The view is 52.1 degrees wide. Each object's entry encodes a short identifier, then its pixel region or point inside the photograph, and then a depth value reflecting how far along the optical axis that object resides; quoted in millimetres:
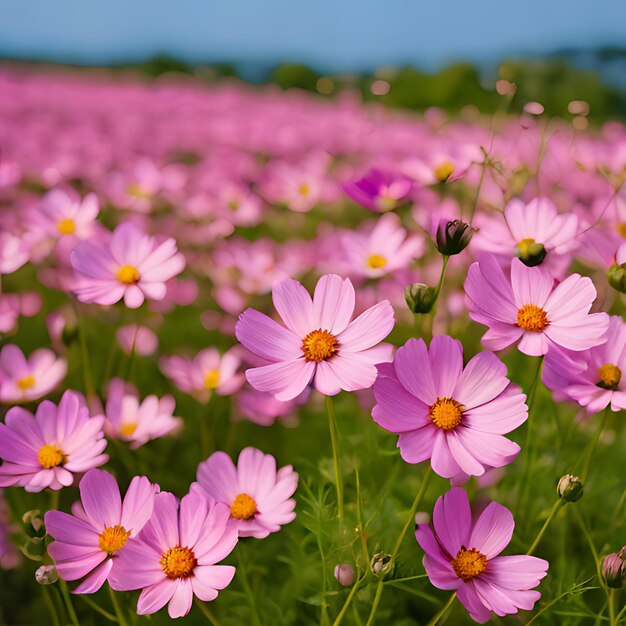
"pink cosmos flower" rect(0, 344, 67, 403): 859
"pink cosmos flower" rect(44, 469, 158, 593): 540
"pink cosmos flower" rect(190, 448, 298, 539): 617
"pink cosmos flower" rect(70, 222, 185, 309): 722
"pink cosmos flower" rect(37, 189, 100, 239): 1000
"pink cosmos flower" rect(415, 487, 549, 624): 511
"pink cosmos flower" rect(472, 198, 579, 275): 732
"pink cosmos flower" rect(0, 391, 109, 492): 605
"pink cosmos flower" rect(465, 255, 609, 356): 566
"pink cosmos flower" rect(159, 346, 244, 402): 925
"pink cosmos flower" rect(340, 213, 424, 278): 958
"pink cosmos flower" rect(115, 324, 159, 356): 1115
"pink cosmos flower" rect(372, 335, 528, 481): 521
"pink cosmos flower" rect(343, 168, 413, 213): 924
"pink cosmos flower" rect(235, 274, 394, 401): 555
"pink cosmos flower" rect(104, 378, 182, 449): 771
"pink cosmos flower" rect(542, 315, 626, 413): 596
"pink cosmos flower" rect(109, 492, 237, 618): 516
